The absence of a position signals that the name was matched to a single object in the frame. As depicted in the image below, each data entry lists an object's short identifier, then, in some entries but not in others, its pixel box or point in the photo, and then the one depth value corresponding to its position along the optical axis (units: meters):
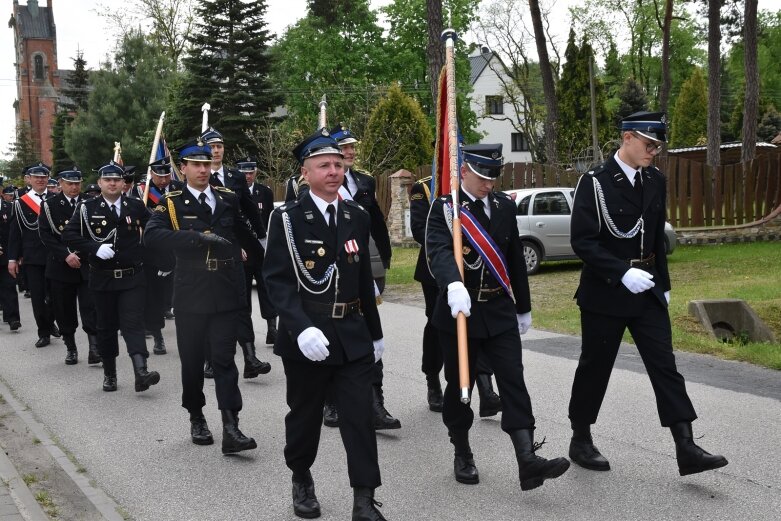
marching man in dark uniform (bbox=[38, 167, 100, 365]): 10.05
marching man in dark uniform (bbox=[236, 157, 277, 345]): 10.01
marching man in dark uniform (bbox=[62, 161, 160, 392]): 8.36
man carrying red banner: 5.24
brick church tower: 101.88
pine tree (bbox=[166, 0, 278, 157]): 42.84
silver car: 17.95
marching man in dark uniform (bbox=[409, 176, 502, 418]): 6.97
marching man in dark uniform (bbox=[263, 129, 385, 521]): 4.79
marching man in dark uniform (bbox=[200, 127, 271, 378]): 8.18
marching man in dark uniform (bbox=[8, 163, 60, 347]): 11.68
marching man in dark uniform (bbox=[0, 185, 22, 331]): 13.18
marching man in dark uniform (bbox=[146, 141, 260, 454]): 6.33
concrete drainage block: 10.73
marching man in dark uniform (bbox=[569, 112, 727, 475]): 5.36
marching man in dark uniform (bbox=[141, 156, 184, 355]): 10.24
